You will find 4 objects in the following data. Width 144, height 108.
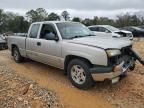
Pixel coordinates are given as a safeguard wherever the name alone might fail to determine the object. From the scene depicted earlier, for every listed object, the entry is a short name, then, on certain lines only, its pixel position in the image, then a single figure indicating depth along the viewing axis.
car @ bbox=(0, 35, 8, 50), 7.63
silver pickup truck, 2.49
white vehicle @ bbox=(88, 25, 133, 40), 7.85
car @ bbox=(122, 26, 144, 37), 13.12
